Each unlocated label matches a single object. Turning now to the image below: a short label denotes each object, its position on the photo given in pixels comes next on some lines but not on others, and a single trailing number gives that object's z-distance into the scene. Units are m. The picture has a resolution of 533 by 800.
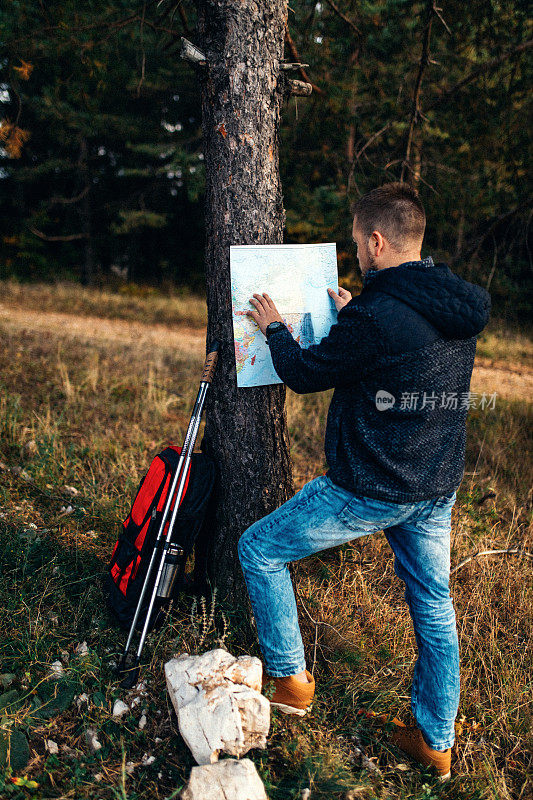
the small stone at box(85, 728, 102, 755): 2.16
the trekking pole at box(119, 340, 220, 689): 2.50
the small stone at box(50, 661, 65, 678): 2.45
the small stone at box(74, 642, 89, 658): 2.59
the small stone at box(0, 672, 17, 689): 2.38
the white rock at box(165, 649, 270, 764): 2.04
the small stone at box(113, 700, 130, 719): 2.30
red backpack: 2.67
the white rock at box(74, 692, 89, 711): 2.35
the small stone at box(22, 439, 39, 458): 4.30
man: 1.90
